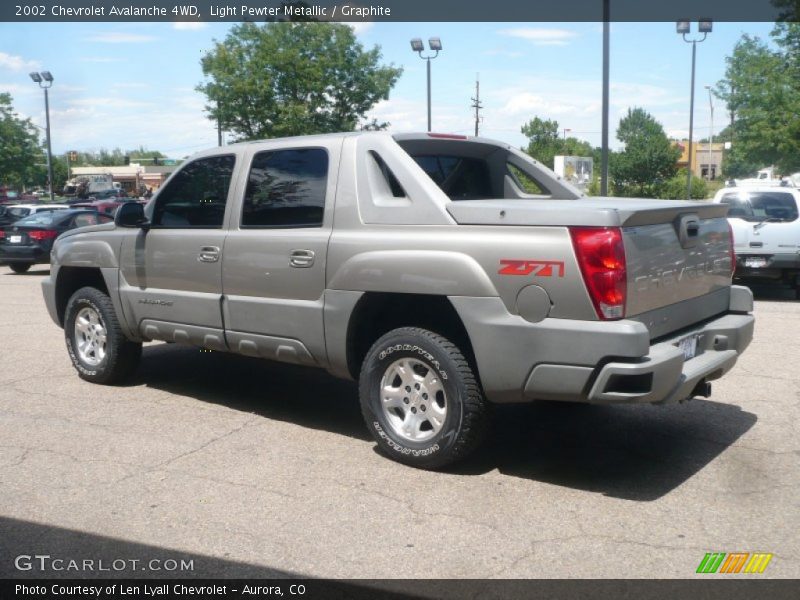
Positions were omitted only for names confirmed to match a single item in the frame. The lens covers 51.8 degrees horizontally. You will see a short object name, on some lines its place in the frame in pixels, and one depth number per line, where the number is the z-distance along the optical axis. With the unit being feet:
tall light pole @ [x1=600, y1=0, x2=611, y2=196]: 54.34
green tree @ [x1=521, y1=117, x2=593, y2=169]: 194.18
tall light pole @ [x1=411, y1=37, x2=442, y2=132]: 98.78
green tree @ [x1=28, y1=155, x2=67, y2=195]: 337.72
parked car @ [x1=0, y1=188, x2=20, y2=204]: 205.57
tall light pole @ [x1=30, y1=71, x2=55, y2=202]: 145.91
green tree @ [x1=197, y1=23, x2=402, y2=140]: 117.29
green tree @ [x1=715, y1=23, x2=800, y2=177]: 98.02
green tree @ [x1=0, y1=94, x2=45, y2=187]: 185.06
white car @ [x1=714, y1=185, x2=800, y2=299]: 41.01
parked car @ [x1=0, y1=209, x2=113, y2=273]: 59.88
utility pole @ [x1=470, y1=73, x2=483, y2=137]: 190.49
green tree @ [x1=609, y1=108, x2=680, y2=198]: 193.47
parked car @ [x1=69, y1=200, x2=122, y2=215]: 79.27
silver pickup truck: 13.92
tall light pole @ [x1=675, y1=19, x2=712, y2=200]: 95.54
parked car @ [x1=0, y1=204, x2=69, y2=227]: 76.92
